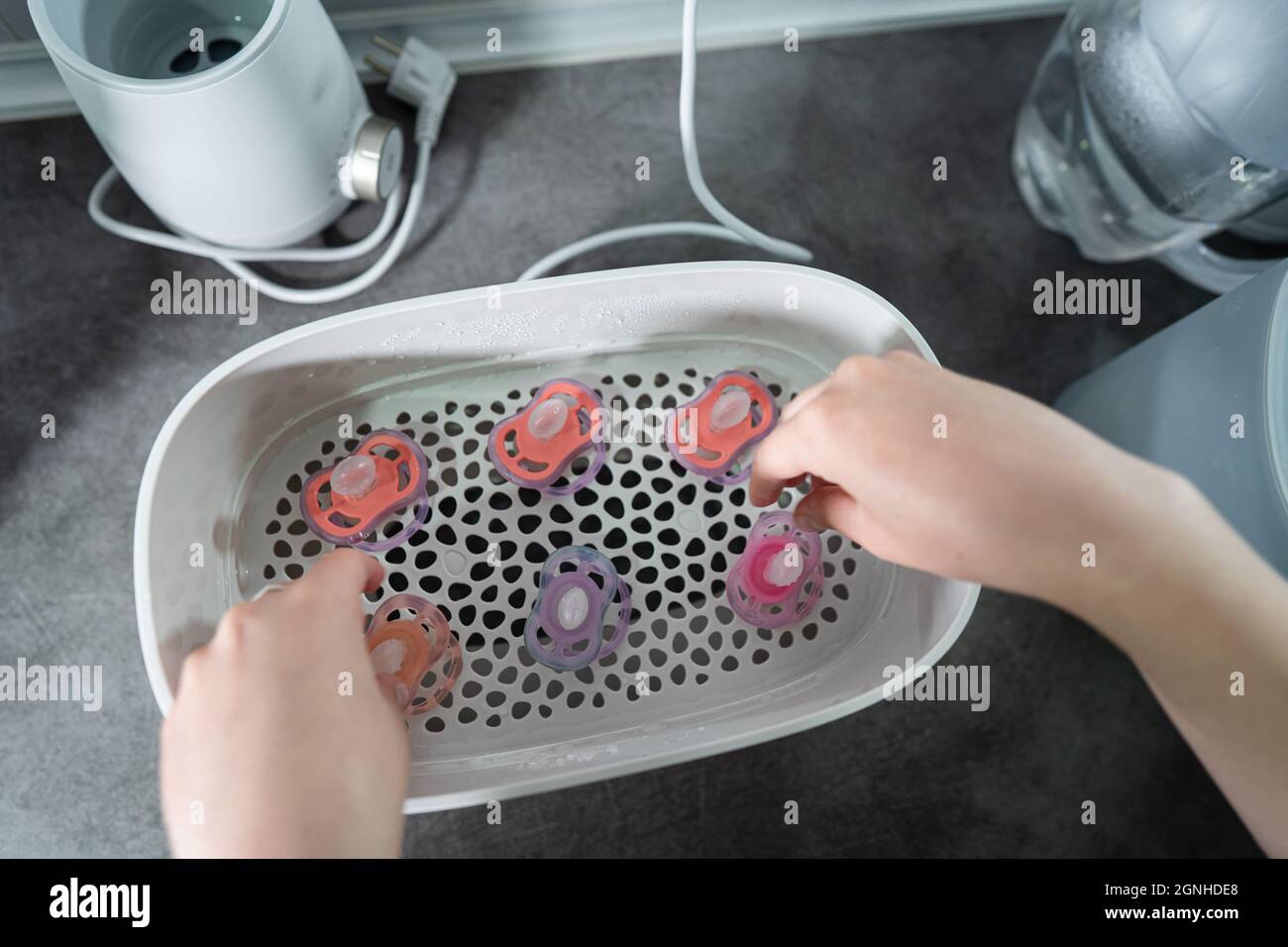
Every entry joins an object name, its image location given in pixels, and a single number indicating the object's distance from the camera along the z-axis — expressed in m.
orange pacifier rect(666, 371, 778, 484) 0.59
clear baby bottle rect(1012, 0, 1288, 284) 0.62
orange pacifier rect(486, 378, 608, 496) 0.59
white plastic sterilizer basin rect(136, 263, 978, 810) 0.52
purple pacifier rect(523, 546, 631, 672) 0.57
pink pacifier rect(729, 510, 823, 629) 0.57
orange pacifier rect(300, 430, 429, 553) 0.57
